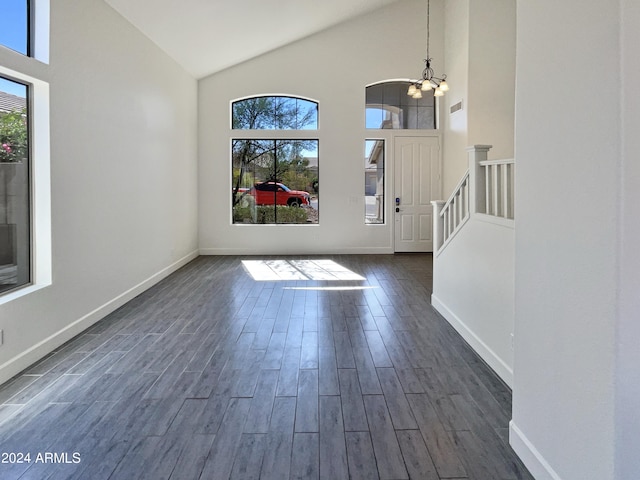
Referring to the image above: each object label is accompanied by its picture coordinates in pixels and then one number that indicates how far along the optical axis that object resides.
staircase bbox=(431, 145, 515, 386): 2.95
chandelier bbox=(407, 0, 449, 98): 6.83
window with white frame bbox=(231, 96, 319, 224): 8.32
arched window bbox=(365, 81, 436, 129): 8.39
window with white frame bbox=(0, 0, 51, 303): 3.10
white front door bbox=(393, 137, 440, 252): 8.42
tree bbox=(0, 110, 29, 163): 3.06
